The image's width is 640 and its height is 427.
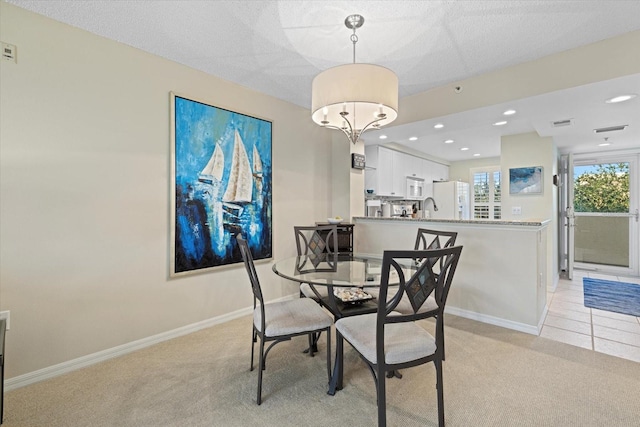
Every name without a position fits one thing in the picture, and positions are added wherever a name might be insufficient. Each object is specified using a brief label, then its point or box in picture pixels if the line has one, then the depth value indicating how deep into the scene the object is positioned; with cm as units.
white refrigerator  675
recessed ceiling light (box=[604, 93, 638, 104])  270
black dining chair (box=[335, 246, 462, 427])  148
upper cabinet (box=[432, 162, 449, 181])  706
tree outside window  535
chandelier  189
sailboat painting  274
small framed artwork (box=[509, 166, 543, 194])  440
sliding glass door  508
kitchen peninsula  284
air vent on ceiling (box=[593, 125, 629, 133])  378
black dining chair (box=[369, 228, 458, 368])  223
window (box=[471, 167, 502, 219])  702
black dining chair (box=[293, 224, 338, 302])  320
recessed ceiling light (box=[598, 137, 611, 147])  453
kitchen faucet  692
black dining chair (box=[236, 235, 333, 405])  190
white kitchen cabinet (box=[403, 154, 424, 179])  586
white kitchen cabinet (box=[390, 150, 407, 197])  546
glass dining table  191
